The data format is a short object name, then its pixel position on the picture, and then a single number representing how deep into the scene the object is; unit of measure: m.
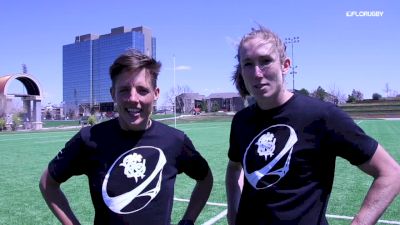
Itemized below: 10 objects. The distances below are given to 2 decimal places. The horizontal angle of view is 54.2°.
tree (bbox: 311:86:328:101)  106.37
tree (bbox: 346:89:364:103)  115.86
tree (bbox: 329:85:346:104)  114.36
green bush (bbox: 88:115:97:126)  45.55
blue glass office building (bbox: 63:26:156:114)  90.31
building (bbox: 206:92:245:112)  125.00
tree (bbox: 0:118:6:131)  41.51
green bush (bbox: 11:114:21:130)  43.12
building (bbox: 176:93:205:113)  119.34
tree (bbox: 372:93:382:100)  105.25
